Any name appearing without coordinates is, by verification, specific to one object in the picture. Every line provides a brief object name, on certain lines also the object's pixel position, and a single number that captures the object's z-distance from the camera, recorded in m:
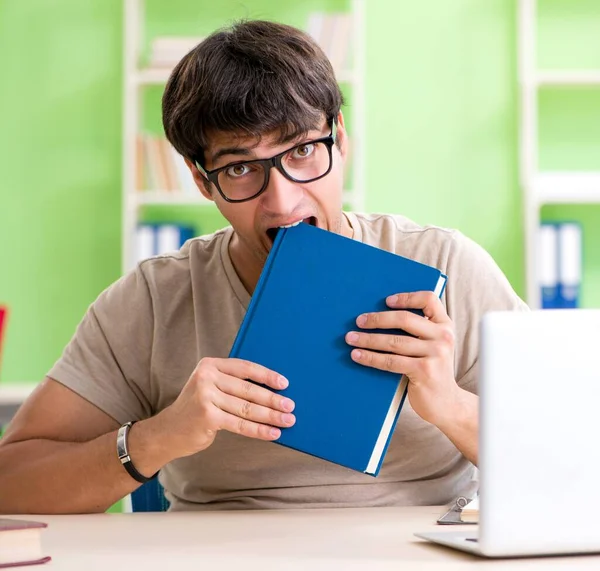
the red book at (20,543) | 1.82
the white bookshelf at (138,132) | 4.91
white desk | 1.83
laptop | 1.75
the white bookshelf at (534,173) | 4.81
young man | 2.17
